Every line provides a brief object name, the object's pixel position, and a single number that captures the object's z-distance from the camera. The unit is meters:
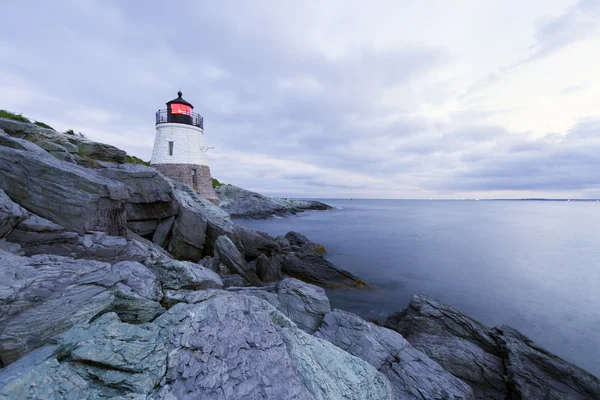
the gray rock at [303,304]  7.35
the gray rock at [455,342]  6.61
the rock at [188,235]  12.04
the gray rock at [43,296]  3.62
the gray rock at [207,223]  12.67
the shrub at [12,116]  17.74
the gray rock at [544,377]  6.12
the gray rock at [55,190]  6.71
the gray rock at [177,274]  6.34
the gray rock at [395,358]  5.48
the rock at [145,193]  11.20
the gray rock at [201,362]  3.15
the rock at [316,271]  13.77
